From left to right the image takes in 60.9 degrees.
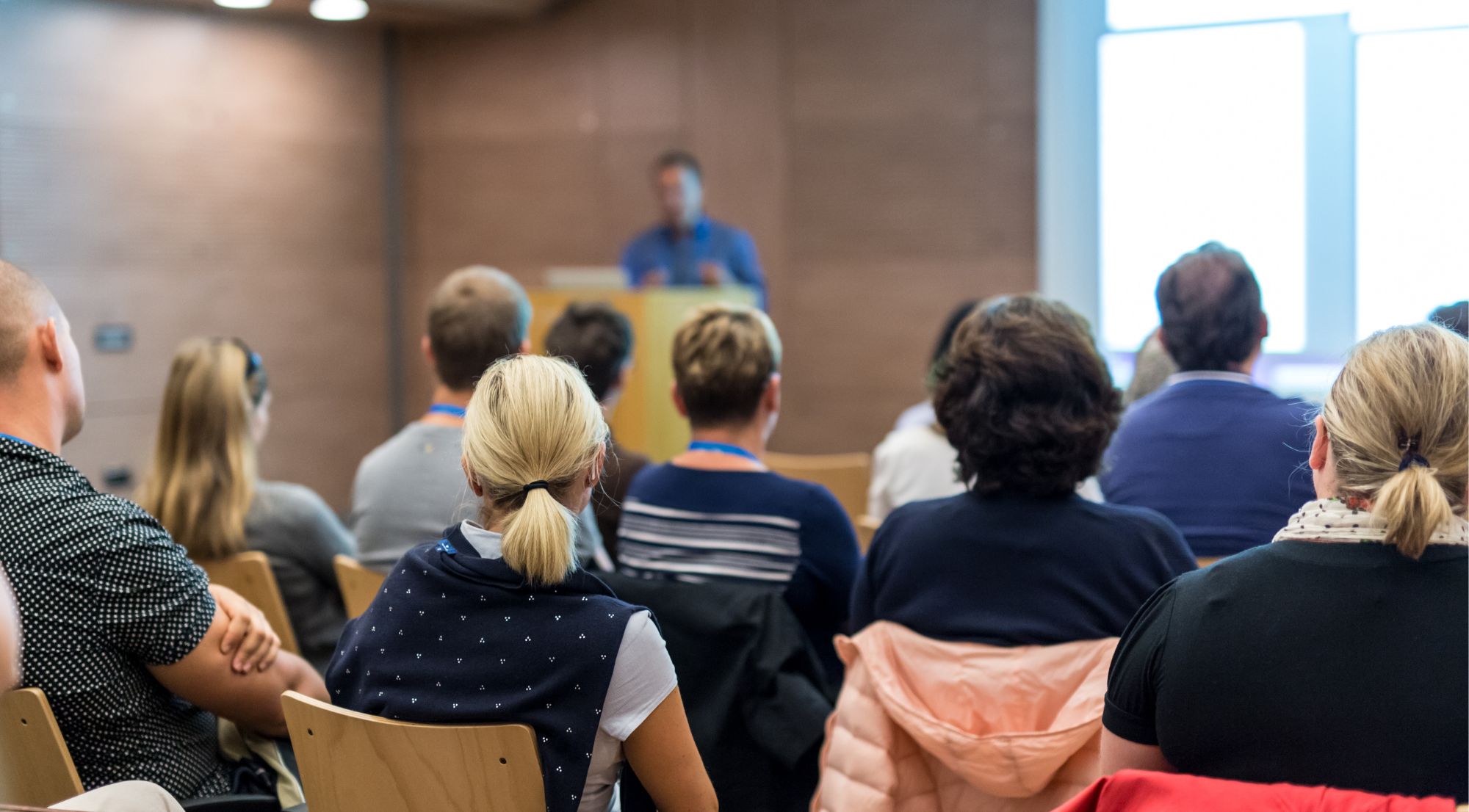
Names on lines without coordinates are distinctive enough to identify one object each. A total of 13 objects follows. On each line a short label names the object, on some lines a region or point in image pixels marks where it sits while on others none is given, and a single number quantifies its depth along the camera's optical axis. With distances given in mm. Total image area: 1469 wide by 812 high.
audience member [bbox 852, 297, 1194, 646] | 1878
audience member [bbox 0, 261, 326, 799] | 1751
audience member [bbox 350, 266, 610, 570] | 2707
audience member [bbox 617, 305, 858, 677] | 2301
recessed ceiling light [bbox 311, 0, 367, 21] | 6164
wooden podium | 5223
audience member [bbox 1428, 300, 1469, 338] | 2283
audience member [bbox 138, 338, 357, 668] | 2650
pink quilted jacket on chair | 1771
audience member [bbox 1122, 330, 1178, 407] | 3330
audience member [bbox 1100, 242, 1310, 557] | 2291
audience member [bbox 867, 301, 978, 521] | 2920
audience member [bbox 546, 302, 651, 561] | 3018
